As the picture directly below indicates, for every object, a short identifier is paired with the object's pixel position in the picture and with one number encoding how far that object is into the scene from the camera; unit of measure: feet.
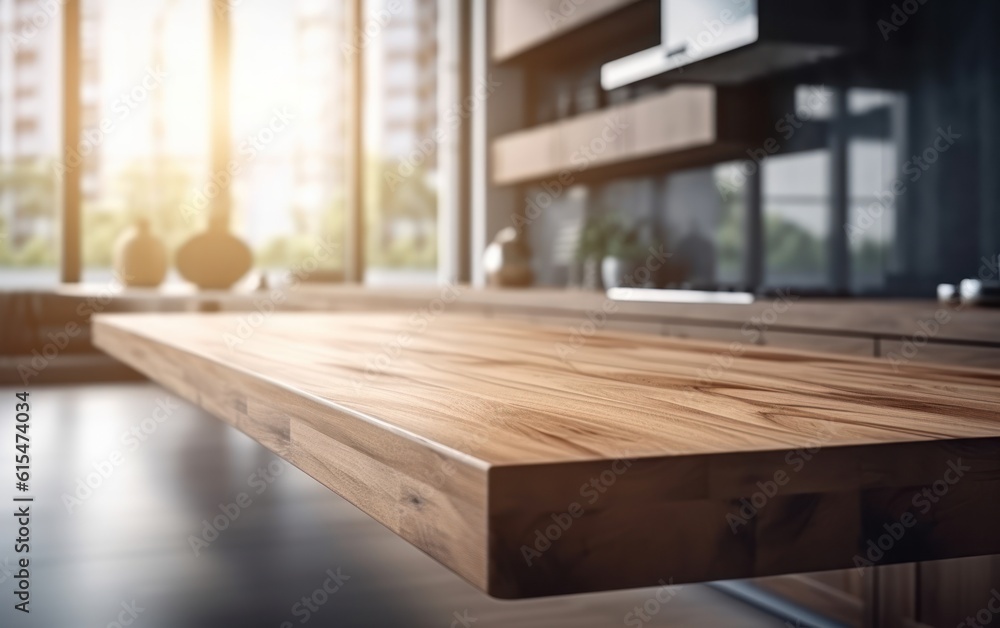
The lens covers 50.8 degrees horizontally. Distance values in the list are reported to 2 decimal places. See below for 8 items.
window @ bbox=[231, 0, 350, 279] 20.27
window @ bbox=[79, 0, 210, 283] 19.65
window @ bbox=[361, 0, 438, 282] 20.92
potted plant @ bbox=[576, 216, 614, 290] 14.16
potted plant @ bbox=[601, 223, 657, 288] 12.64
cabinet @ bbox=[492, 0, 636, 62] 13.12
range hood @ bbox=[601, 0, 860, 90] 9.37
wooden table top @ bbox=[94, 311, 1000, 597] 1.79
